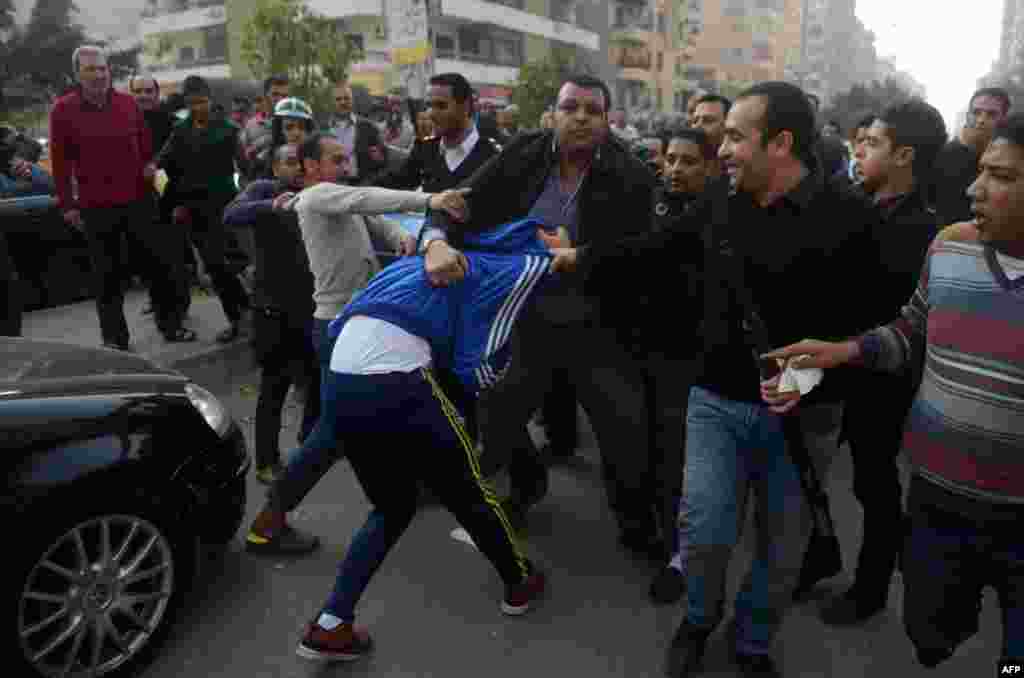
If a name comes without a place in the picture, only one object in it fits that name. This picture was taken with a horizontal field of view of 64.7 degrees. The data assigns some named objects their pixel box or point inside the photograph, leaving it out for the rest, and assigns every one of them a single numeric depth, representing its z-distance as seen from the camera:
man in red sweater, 5.57
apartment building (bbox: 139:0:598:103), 37.94
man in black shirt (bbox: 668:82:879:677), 2.45
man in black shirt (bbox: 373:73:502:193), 4.38
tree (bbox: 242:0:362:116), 14.60
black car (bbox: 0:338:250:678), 2.47
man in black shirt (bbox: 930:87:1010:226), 4.85
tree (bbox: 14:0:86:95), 26.28
